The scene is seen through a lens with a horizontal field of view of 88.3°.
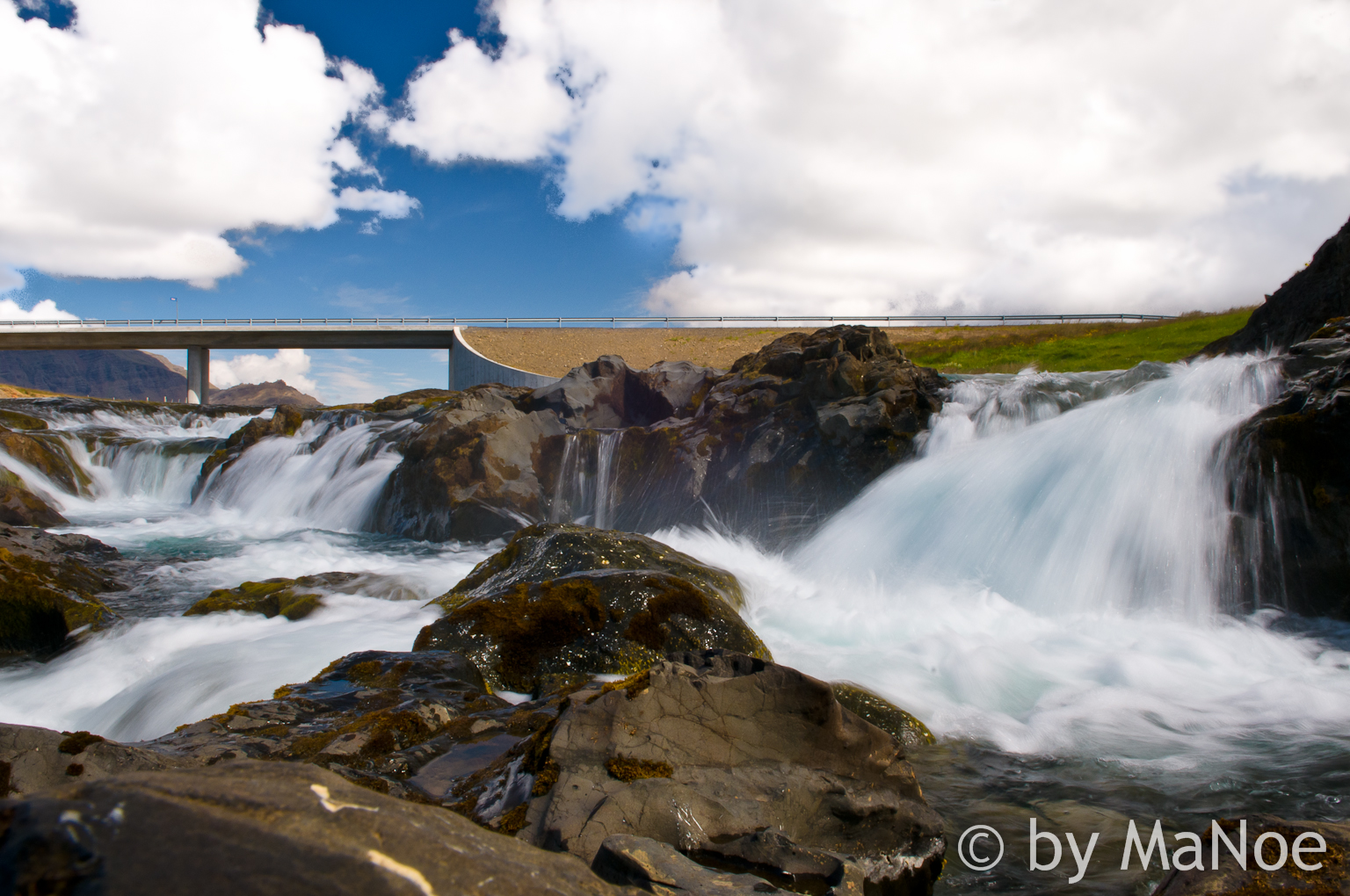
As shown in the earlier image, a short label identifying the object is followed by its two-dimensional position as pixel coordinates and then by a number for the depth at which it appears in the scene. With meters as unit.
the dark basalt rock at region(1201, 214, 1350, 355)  11.16
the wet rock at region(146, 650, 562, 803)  3.73
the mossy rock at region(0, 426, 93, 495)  20.48
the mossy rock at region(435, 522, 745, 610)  8.10
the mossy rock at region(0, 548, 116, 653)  8.09
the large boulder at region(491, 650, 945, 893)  2.96
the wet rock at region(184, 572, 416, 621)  9.07
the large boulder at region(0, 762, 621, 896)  1.43
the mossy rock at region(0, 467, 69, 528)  16.09
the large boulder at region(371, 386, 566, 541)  16.61
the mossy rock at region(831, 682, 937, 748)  5.45
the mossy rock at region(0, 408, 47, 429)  25.66
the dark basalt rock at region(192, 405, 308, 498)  23.36
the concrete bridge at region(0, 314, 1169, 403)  53.25
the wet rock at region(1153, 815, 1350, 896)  2.56
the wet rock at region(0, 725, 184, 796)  3.03
